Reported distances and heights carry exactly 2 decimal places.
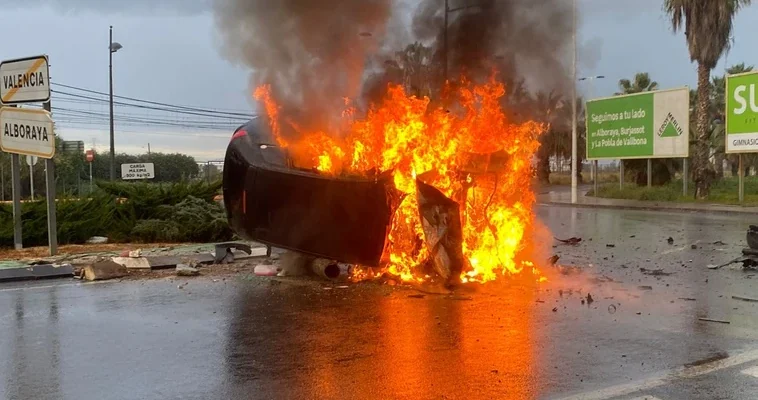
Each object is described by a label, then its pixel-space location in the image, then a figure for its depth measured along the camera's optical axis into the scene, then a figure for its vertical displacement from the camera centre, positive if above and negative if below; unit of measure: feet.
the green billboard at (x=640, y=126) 87.30 +7.79
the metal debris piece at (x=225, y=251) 32.47 -3.52
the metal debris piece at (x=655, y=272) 28.45 -4.14
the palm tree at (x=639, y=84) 142.72 +21.13
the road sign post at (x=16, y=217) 37.50 -1.95
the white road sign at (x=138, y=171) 80.28 +1.46
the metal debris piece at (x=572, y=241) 40.70 -3.91
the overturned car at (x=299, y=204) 23.30 -0.84
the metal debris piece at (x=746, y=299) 22.24 -4.19
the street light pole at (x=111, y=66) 88.79 +16.36
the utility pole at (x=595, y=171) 104.88 +1.44
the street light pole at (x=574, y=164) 89.06 +2.34
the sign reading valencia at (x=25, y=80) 36.55 +5.92
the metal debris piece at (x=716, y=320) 19.34 -4.26
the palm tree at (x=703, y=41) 85.25 +18.27
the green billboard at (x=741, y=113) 78.07 +8.03
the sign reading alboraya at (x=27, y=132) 36.45 +2.98
